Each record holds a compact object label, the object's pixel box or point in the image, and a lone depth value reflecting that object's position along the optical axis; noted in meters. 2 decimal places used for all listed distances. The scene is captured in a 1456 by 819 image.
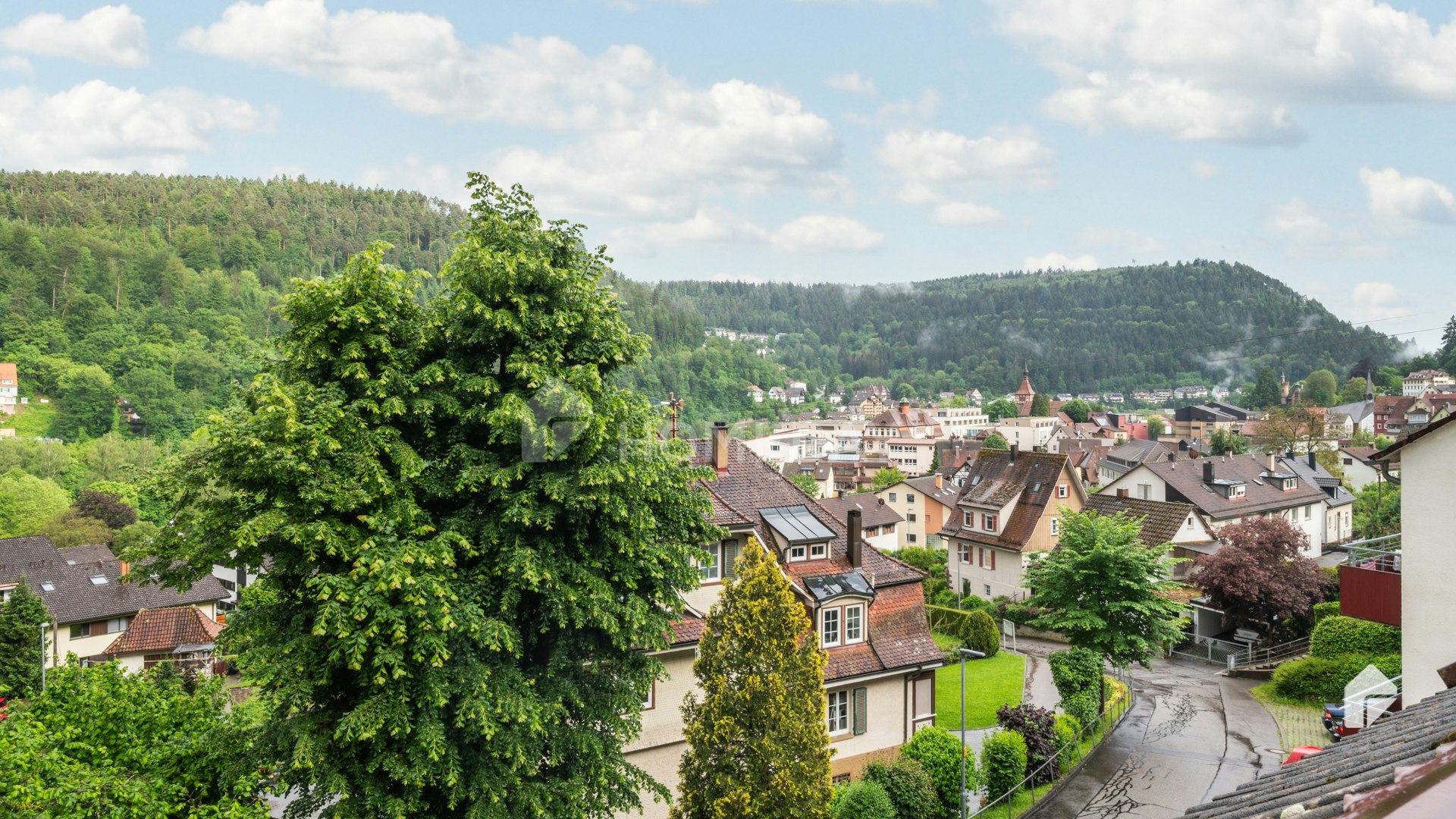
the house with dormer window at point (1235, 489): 56.16
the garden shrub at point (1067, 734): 27.17
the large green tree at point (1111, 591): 30.08
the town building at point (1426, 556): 15.34
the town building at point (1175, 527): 47.16
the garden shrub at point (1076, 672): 29.27
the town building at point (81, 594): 48.44
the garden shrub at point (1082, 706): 29.12
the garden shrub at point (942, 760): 23.91
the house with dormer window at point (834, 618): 23.34
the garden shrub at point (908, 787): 22.48
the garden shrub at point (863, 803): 21.27
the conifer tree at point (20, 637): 39.09
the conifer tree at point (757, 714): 17.64
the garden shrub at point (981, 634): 40.69
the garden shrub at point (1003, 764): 24.92
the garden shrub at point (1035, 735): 26.28
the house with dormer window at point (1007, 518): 49.50
